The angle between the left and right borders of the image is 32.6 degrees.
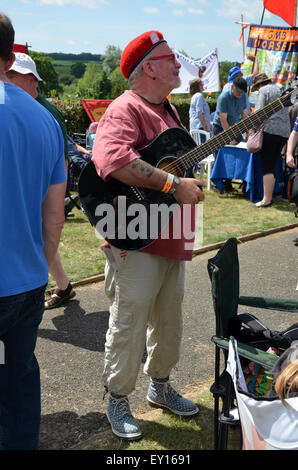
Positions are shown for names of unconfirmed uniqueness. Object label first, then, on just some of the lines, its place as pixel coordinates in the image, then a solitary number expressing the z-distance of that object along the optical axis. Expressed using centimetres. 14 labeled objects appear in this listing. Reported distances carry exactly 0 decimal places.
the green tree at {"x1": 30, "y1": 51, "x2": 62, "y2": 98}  7556
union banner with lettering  1260
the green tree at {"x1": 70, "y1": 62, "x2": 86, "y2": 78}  13838
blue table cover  855
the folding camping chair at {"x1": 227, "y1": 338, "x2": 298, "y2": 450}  170
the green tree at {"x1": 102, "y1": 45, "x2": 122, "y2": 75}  10951
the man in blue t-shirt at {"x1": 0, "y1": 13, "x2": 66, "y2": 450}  186
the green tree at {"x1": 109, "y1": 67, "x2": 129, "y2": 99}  7360
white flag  1333
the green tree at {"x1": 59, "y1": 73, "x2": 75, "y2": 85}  13642
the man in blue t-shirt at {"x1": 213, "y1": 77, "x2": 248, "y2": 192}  879
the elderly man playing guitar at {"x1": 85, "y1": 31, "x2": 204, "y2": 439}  244
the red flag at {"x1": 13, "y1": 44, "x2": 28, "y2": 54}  525
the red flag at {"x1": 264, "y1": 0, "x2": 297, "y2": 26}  1265
